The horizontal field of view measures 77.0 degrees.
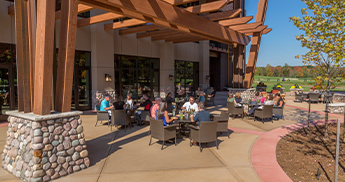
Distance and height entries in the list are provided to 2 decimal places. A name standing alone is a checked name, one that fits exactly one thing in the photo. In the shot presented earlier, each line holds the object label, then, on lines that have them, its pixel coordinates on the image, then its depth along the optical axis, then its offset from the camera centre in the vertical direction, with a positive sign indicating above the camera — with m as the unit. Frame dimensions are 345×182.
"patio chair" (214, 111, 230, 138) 6.82 -1.29
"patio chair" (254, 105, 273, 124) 8.90 -1.15
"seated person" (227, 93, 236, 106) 10.16 -0.73
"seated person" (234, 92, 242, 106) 10.21 -0.75
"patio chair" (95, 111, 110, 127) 8.30 -1.19
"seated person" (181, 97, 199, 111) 7.68 -0.78
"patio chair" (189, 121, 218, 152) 5.74 -1.28
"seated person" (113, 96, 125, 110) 7.93 -0.80
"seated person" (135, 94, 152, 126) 8.62 -0.87
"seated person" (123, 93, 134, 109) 8.83 -0.74
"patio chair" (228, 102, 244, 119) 9.73 -1.12
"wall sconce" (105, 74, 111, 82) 13.02 +0.37
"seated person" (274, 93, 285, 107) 9.65 -0.76
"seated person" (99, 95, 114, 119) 8.59 -0.79
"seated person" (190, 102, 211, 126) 6.09 -0.90
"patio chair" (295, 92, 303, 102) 17.08 -1.02
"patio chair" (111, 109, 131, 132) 7.65 -1.17
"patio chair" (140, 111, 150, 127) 8.40 -1.21
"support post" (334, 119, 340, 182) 3.71 -1.33
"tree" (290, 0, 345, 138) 5.89 +1.41
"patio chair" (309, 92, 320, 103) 15.75 -0.87
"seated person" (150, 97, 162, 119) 7.20 -0.80
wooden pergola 4.29 +0.65
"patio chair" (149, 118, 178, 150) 5.90 -1.29
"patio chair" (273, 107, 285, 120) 9.44 -1.13
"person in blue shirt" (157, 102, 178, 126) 6.38 -0.91
